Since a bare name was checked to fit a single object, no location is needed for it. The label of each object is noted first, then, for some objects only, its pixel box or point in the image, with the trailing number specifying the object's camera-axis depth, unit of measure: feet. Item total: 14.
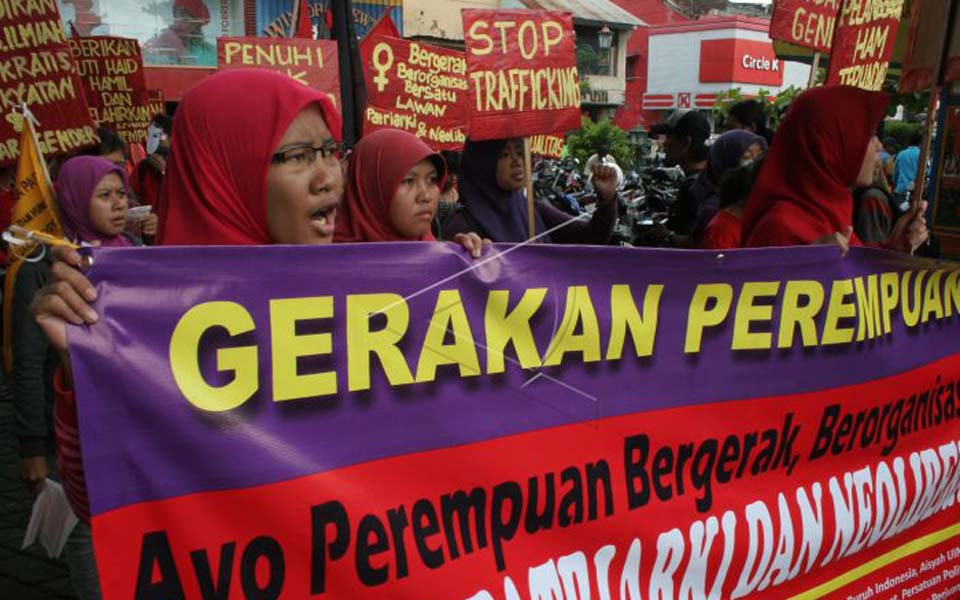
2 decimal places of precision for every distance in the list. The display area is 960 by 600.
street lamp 69.77
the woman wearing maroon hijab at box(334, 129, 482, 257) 9.40
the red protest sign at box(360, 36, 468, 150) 21.48
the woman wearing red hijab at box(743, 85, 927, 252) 9.56
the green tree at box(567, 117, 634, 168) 88.88
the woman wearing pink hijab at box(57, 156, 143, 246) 10.94
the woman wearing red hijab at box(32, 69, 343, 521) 6.07
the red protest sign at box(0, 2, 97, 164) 12.26
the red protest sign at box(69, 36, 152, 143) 22.27
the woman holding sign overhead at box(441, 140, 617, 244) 13.64
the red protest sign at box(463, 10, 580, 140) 13.82
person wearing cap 18.95
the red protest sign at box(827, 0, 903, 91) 13.47
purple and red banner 5.16
